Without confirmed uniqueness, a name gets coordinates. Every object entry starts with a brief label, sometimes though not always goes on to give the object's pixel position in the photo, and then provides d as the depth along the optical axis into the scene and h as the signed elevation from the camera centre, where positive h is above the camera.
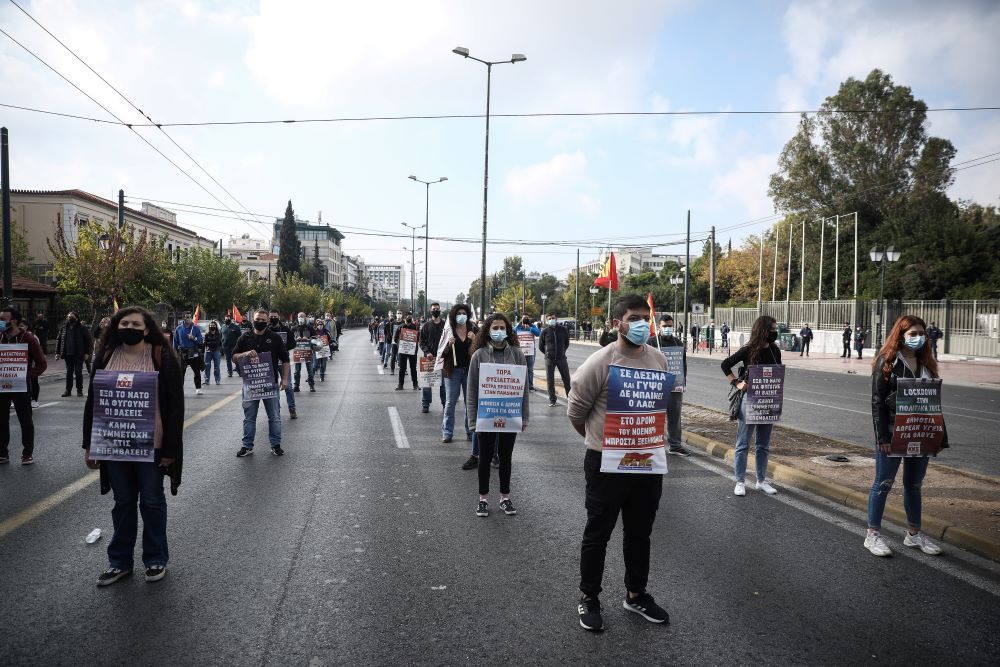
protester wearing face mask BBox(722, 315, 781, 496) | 6.81 -0.53
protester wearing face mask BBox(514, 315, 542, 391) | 16.11 -0.33
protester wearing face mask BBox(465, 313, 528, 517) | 6.02 -0.68
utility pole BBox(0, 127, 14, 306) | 19.39 +2.74
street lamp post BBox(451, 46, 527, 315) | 25.27 +9.32
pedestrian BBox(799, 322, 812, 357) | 37.49 -0.74
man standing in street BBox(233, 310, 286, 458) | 8.41 -0.63
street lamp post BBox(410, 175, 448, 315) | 49.09 +8.09
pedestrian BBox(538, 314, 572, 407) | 14.06 -0.64
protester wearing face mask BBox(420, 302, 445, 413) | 13.26 -0.41
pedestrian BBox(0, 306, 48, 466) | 7.70 -1.00
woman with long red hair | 5.07 -0.70
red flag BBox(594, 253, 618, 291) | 34.00 +2.38
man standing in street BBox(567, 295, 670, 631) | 3.86 -0.97
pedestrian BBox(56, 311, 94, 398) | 13.93 -0.74
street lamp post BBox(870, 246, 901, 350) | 32.50 +3.36
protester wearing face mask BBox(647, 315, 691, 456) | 8.78 -1.16
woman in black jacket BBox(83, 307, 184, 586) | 4.39 -0.97
